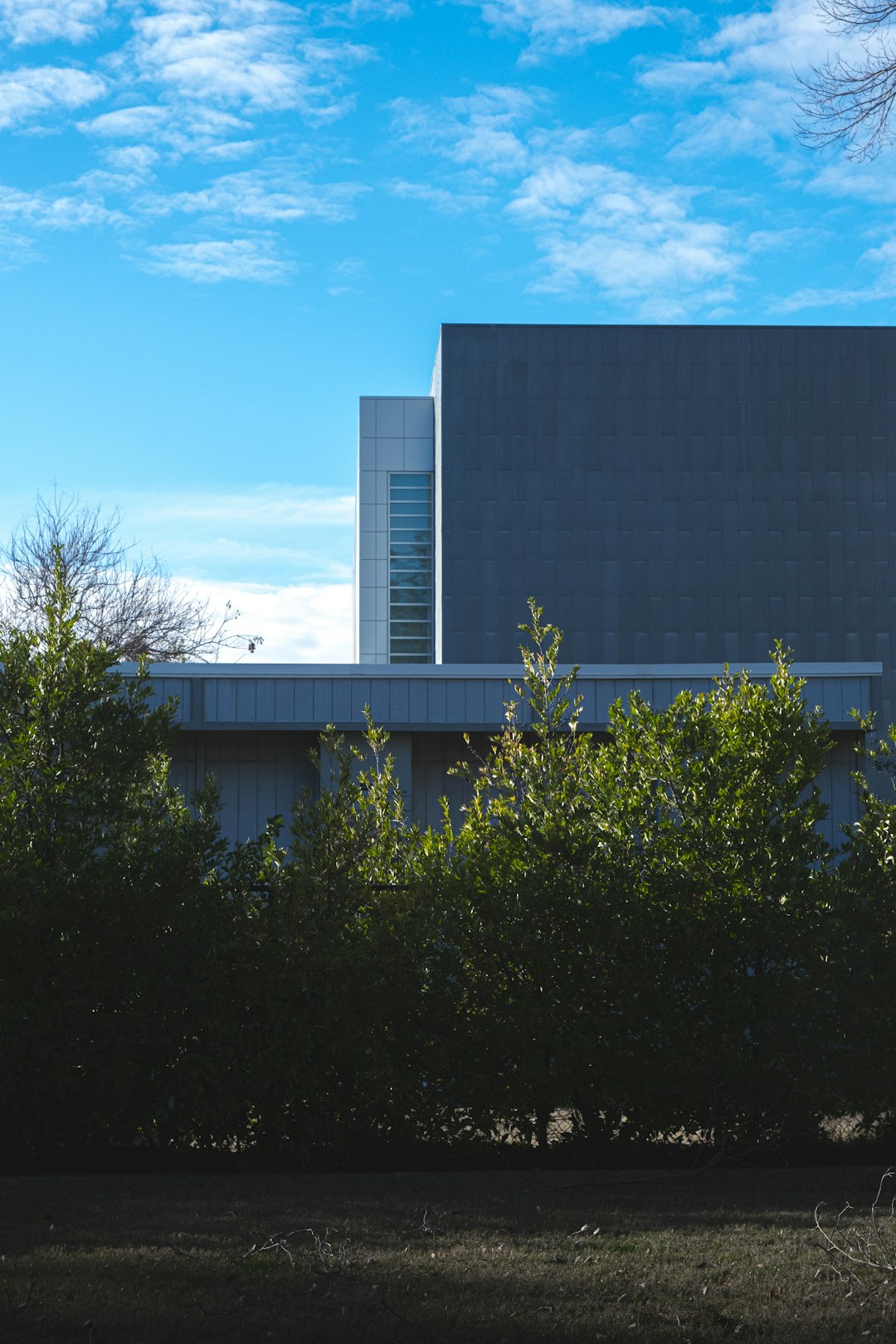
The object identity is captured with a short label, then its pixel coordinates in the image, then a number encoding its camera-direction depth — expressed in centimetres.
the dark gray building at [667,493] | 4747
